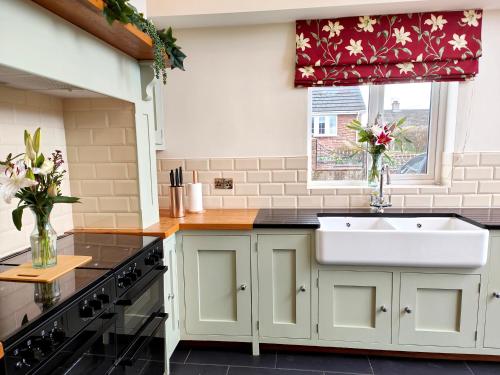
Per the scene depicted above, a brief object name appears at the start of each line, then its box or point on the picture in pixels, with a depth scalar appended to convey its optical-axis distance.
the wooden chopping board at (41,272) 1.17
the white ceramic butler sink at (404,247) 1.82
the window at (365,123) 2.54
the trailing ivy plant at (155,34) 1.25
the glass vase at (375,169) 2.38
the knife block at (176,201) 2.24
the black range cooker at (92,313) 0.90
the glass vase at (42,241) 1.23
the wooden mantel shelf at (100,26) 1.17
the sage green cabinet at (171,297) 1.94
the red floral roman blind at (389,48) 2.25
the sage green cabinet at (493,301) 1.88
